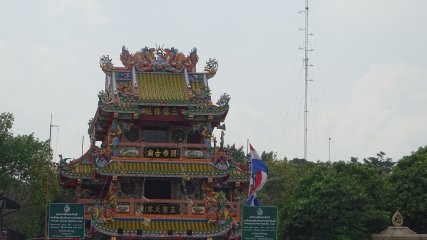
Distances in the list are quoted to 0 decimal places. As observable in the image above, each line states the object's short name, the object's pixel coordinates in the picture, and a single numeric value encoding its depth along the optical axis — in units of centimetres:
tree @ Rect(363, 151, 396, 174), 9407
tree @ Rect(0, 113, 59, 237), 6606
